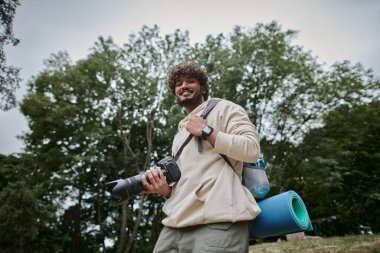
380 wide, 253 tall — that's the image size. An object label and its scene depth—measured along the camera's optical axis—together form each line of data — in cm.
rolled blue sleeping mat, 164
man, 161
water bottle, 184
